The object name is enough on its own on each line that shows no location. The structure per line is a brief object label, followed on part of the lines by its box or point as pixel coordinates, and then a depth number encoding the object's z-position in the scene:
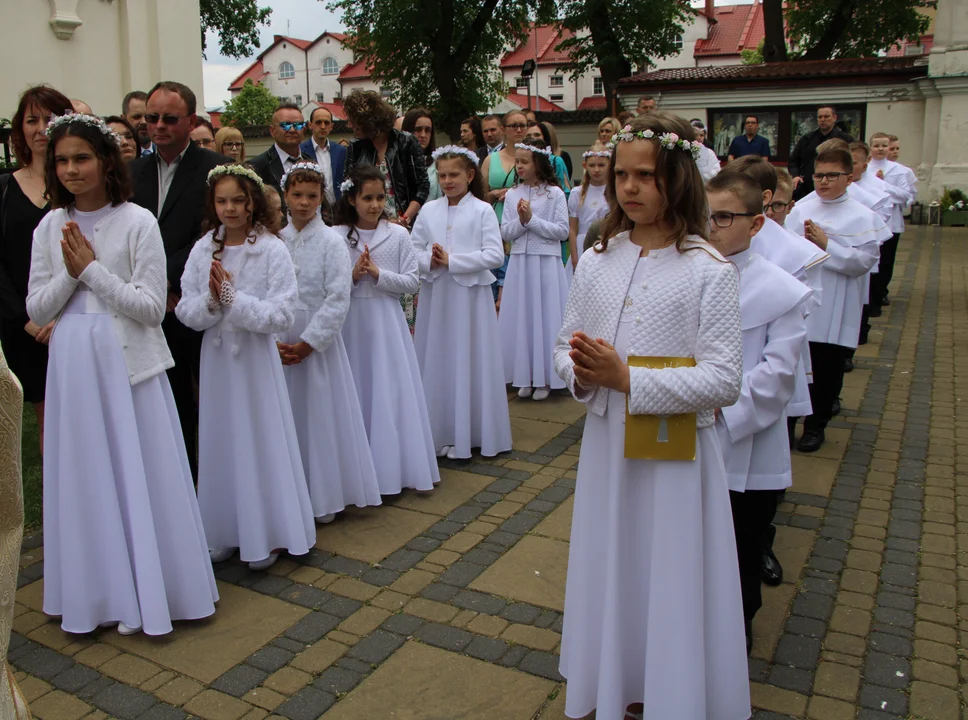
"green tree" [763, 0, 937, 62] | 31.86
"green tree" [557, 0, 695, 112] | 33.28
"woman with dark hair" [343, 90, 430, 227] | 7.46
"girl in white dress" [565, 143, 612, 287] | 8.39
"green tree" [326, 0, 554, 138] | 32.97
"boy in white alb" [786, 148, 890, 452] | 6.91
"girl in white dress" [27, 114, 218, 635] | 4.01
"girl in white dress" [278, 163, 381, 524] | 5.28
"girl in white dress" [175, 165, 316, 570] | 4.65
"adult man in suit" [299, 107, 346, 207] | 7.93
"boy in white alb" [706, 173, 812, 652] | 3.70
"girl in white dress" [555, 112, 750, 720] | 2.96
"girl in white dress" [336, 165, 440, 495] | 5.80
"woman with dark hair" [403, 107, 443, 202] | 8.90
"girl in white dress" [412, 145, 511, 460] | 6.54
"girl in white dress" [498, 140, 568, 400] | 8.11
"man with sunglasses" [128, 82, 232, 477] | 5.15
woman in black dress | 5.10
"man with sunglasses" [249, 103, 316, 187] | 7.31
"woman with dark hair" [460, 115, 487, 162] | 10.14
